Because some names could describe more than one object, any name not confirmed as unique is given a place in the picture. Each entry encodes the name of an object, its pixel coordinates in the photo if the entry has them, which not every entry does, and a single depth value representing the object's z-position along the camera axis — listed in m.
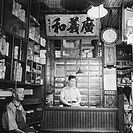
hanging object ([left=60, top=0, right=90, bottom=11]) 5.71
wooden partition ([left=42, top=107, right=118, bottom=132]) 5.12
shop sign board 6.32
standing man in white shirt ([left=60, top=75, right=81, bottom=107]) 6.63
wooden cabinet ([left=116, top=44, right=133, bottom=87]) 8.51
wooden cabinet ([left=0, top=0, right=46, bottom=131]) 4.34
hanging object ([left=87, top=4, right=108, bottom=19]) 4.82
